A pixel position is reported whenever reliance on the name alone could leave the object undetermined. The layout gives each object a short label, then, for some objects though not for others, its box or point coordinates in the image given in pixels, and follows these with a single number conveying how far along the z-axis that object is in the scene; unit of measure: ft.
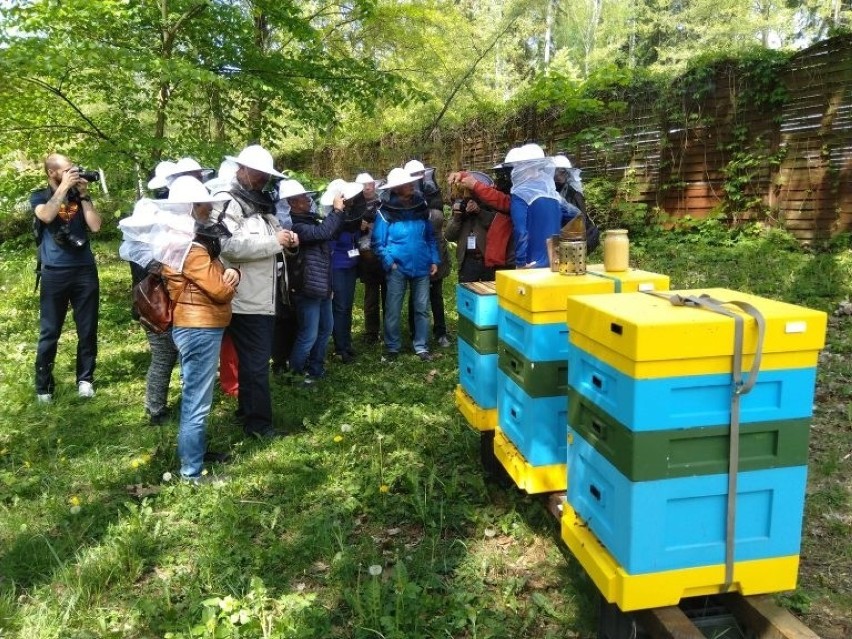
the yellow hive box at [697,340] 6.86
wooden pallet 7.13
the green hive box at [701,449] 7.07
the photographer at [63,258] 17.98
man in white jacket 14.67
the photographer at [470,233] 21.15
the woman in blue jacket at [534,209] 16.76
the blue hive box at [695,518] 7.19
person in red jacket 18.74
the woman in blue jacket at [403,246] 21.76
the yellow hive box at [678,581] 7.32
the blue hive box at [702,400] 7.00
